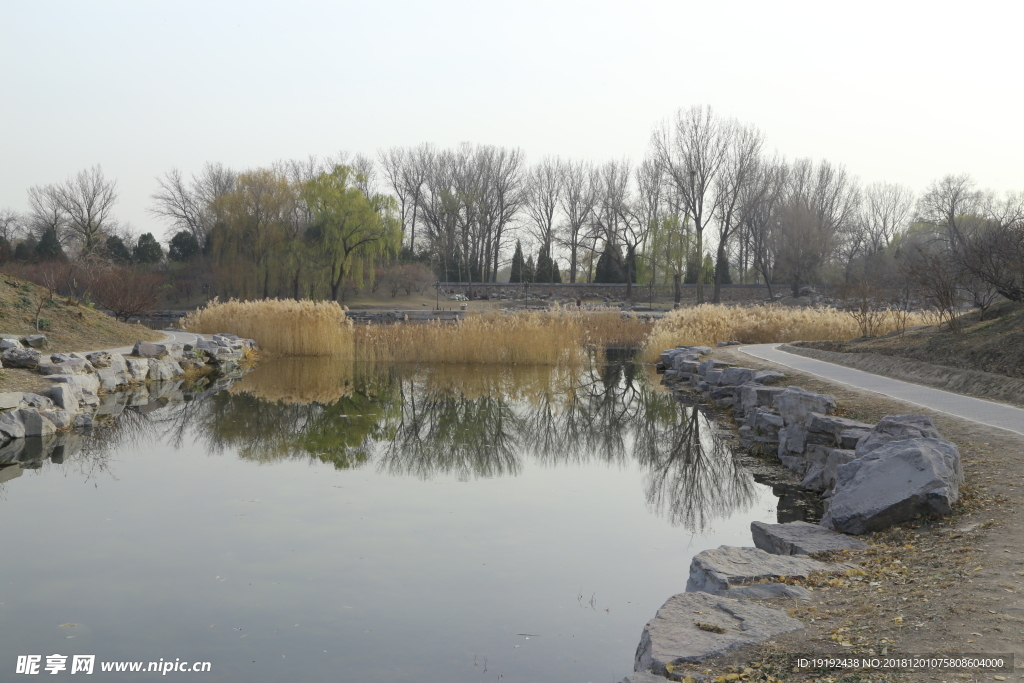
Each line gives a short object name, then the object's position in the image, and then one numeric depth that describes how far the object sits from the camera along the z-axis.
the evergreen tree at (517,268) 55.84
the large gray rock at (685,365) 15.52
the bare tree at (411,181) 56.97
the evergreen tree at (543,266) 54.53
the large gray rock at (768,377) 11.45
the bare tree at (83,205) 49.91
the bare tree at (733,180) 42.28
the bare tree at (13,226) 52.98
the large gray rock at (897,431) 5.80
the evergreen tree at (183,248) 49.81
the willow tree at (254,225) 40.97
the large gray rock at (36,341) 12.84
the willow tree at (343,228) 41.53
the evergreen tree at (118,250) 46.47
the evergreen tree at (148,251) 48.78
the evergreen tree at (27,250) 37.84
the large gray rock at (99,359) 13.02
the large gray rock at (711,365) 14.09
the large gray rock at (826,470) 6.55
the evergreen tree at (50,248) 39.62
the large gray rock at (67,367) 11.27
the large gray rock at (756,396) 10.29
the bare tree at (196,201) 56.09
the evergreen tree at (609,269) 53.62
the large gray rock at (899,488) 4.80
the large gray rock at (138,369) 14.15
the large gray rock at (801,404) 8.43
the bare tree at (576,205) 54.56
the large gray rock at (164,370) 14.93
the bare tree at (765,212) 47.15
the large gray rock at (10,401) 9.02
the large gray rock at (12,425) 8.73
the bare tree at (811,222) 46.97
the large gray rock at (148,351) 15.30
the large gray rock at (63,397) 9.99
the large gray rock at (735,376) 12.23
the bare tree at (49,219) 49.47
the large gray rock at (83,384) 10.86
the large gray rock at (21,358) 11.04
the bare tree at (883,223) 60.25
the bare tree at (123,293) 22.39
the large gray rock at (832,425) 7.22
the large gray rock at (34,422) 8.98
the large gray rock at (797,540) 4.68
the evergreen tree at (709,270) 51.72
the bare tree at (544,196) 56.41
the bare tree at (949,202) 51.84
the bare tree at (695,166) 42.09
